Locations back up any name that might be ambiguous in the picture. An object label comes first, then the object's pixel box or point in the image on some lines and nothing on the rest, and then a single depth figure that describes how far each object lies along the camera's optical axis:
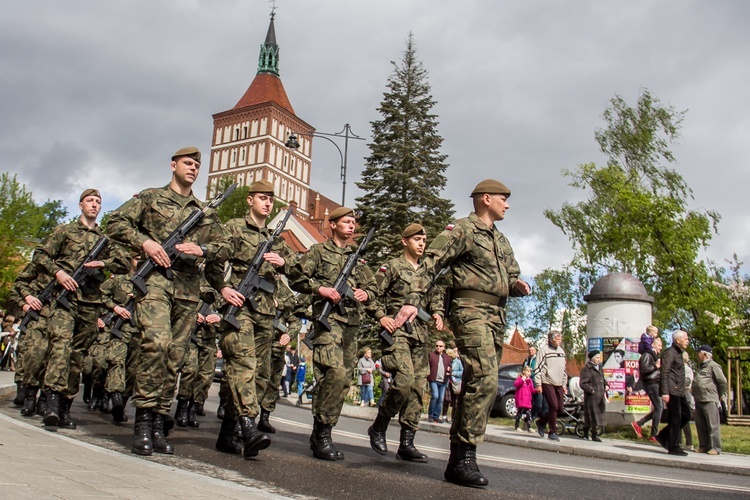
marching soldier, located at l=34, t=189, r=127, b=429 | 8.10
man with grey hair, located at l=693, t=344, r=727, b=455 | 12.30
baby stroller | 14.52
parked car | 20.55
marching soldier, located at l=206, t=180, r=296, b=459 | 6.55
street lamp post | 26.11
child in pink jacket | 15.64
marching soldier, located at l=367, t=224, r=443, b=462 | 7.67
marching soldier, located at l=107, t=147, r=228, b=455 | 6.35
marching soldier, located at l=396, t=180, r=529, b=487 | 5.77
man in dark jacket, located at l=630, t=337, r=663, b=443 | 13.70
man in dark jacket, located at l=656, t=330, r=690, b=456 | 11.96
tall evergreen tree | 38.09
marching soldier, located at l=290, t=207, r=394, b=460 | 7.23
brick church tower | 114.88
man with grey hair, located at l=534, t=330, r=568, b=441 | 13.31
